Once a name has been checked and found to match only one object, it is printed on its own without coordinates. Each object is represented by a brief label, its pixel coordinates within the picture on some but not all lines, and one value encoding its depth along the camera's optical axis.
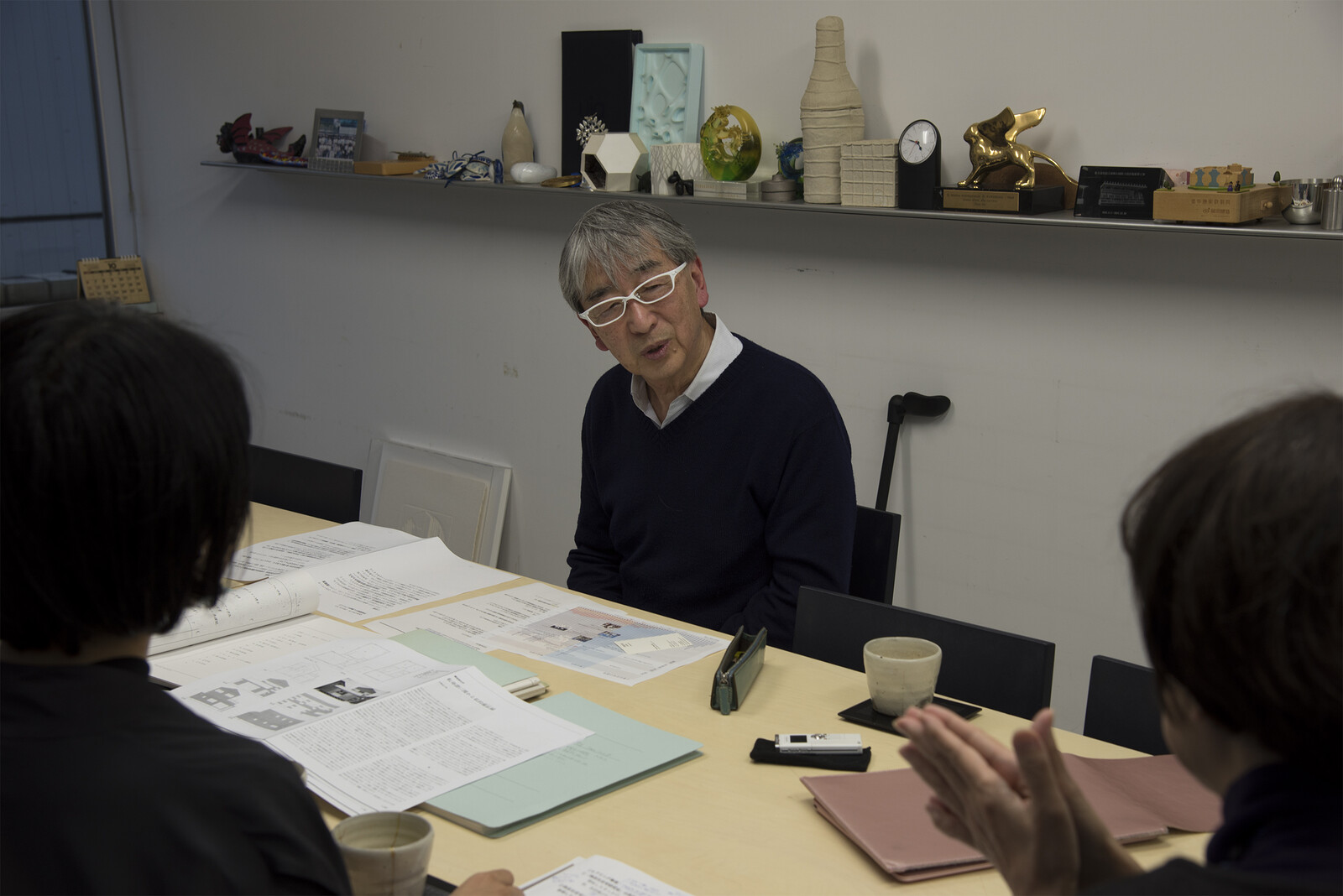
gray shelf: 2.28
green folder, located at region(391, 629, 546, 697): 1.67
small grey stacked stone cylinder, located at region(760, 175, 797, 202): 3.03
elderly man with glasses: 2.11
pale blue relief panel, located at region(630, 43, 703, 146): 3.27
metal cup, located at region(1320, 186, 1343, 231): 2.25
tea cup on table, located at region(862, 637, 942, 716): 1.55
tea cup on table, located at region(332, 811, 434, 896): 1.12
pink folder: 1.24
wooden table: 1.23
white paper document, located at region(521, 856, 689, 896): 1.19
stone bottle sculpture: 2.86
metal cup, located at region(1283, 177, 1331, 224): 2.32
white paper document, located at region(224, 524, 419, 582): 2.23
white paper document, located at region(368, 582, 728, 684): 1.81
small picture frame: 4.12
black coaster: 1.58
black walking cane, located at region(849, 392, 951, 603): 2.18
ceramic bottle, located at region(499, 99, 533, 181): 3.63
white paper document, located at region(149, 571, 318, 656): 1.85
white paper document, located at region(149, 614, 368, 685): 1.76
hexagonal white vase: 3.33
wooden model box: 2.30
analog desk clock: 2.73
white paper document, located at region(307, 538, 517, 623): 2.07
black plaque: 2.48
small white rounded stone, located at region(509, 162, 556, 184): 3.53
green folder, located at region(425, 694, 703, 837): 1.33
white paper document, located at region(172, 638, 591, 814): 1.40
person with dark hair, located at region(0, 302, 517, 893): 0.82
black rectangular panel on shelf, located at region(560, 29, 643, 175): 3.43
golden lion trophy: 2.62
